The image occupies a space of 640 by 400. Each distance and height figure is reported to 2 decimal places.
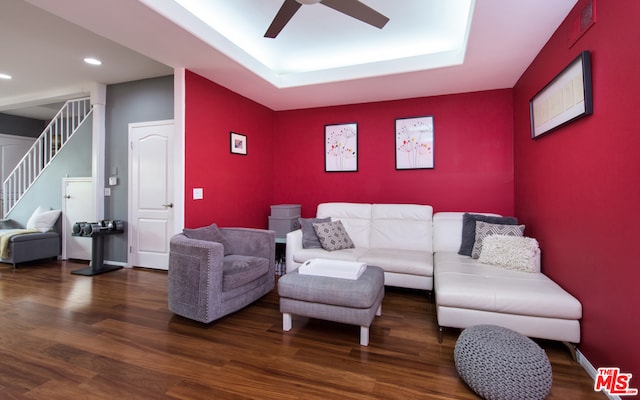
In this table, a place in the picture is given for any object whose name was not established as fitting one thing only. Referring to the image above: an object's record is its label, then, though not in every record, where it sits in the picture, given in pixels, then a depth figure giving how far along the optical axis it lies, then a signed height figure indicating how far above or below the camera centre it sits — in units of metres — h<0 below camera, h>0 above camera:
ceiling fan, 2.07 +1.37
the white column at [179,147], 3.31 +0.61
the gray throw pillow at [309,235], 3.70 -0.41
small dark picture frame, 4.05 +0.82
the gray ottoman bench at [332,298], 2.22 -0.74
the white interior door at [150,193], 4.19 +0.14
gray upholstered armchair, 2.49 -0.67
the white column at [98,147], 4.51 +0.84
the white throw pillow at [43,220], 4.81 -0.27
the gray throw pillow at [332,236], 3.62 -0.42
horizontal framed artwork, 1.95 +0.78
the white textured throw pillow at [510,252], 2.62 -0.46
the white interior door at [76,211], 4.72 -0.13
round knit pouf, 1.55 -0.88
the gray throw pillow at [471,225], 3.22 -0.27
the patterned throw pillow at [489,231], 3.01 -0.30
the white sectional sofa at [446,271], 2.06 -0.62
